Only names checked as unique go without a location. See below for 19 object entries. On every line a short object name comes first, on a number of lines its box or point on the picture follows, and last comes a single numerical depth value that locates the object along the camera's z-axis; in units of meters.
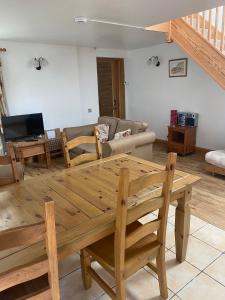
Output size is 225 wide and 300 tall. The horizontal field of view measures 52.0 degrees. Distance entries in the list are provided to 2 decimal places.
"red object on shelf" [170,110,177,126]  5.06
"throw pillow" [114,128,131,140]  3.88
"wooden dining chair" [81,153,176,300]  1.18
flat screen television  4.27
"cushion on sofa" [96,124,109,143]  4.41
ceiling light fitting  2.95
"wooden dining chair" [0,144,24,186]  1.79
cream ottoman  3.52
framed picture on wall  4.89
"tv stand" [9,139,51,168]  4.14
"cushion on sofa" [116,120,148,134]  4.01
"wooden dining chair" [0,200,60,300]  0.80
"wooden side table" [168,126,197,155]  4.74
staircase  3.31
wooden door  6.19
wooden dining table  1.13
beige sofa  3.47
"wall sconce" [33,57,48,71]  4.68
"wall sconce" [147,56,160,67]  5.41
